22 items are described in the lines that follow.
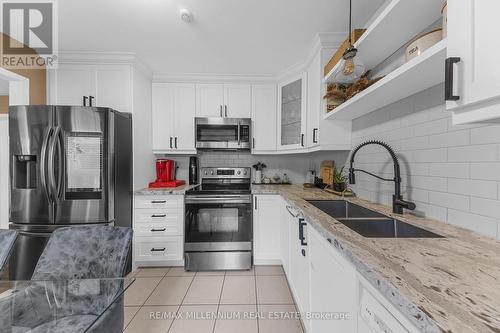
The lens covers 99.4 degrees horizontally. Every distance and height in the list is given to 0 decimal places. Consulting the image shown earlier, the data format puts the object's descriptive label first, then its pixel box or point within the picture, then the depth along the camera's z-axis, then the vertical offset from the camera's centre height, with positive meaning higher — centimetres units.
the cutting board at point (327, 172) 237 -9
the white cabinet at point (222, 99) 284 +86
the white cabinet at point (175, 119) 283 +59
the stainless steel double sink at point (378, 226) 113 -37
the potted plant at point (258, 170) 299 -10
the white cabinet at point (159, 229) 241 -76
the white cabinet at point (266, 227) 246 -74
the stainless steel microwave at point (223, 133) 268 +39
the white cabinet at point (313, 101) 218 +68
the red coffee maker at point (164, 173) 274 -13
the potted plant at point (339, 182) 212 -18
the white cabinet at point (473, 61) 60 +32
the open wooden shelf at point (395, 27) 107 +80
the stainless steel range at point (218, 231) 239 -77
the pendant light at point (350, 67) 134 +66
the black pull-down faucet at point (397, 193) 132 -19
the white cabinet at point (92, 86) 236 +86
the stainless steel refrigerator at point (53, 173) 189 -10
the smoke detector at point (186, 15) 164 +118
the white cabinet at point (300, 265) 142 -77
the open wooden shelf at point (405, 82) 89 +46
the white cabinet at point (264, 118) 286 +62
